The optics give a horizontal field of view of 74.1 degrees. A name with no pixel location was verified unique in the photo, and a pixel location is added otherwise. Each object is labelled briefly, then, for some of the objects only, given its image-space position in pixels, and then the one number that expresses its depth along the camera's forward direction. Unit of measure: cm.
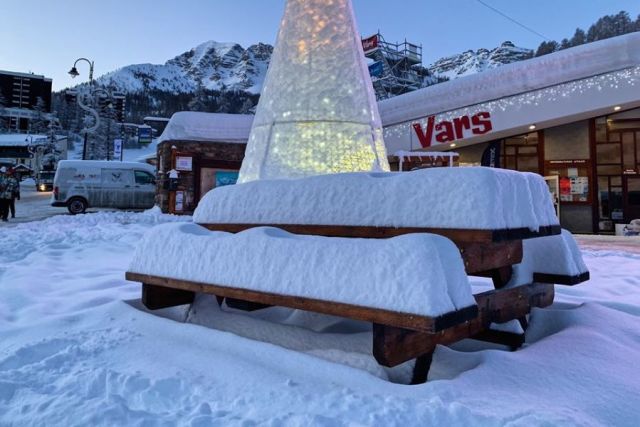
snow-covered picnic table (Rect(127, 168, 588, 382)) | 167
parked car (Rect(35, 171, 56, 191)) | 3705
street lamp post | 2283
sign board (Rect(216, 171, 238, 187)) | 1616
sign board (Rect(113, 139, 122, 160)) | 3639
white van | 1639
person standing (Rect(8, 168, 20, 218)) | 1305
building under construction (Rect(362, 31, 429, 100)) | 3234
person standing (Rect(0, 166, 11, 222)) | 1270
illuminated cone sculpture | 371
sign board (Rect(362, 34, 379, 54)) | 2033
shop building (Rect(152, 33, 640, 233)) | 1211
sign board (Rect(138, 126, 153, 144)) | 5003
